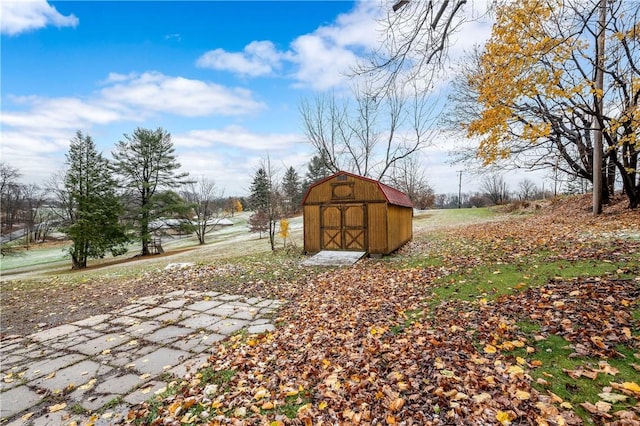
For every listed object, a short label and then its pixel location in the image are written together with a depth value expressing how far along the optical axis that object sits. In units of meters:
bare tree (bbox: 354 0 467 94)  4.79
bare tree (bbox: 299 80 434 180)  20.45
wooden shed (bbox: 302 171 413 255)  10.88
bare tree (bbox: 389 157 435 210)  28.19
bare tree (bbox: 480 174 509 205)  38.95
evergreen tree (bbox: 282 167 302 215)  46.06
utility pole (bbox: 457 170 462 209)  44.23
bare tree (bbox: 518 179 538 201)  43.88
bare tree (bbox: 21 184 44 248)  36.84
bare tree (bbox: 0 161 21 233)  26.36
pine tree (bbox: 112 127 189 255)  22.70
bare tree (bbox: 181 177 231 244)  31.45
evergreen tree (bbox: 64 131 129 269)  18.94
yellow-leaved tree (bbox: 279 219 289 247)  14.84
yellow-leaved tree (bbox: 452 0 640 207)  6.39
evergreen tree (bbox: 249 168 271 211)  18.07
